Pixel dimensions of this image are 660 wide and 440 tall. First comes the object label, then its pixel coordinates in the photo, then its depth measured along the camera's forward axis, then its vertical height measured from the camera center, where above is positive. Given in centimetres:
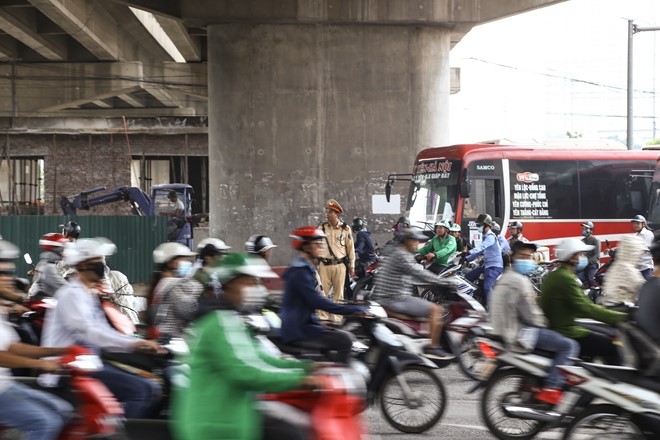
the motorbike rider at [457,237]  2083 -118
